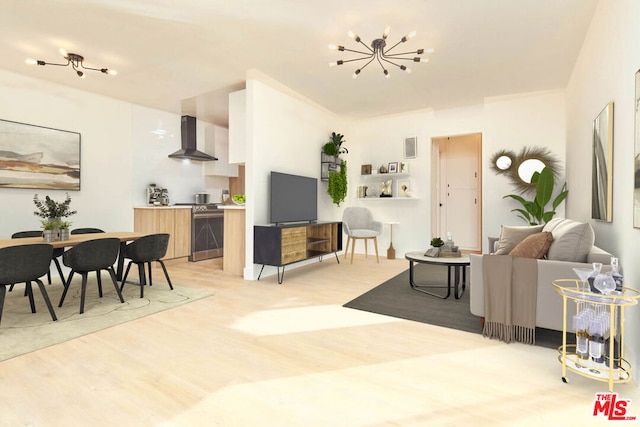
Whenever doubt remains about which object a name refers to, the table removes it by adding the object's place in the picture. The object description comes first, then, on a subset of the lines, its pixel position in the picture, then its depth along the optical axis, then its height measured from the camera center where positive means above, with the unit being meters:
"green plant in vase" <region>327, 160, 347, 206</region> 6.16 +0.44
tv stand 4.29 -0.49
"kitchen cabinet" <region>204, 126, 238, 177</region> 6.84 +1.24
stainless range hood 6.32 +1.35
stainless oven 6.02 -0.44
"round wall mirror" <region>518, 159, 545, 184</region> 5.25 +0.67
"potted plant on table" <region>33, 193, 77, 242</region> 3.21 -0.16
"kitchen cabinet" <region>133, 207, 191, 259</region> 5.58 -0.28
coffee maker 5.85 +0.21
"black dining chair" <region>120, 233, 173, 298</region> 3.55 -0.47
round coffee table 3.44 -0.56
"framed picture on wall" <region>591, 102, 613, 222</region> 2.58 +0.37
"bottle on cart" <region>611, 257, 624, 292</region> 1.81 -0.38
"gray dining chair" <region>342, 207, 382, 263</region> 6.43 -0.24
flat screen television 4.71 +0.16
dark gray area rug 2.71 -0.98
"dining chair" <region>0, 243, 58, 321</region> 2.52 -0.45
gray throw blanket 2.35 -0.63
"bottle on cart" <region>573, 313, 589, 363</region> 1.90 -0.72
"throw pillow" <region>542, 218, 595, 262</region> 2.35 -0.24
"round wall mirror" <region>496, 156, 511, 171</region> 5.50 +0.79
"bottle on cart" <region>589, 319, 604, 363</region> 1.86 -0.74
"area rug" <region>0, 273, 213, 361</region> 2.47 -0.97
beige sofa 2.26 -0.39
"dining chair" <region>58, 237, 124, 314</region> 2.95 -0.46
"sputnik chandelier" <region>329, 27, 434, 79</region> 3.37 +1.80
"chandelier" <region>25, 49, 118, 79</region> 3.84 +1.76
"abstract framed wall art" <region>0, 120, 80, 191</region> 4.29 +0.69
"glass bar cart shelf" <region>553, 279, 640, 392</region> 1.71 -0.82
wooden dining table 3.07 -0.33
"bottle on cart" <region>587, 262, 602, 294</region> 1.83 -0.37
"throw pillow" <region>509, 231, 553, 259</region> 2.52 -0.29
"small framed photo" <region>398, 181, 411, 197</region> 6.47 +0.40
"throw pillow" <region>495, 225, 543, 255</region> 3.39 -0.28
